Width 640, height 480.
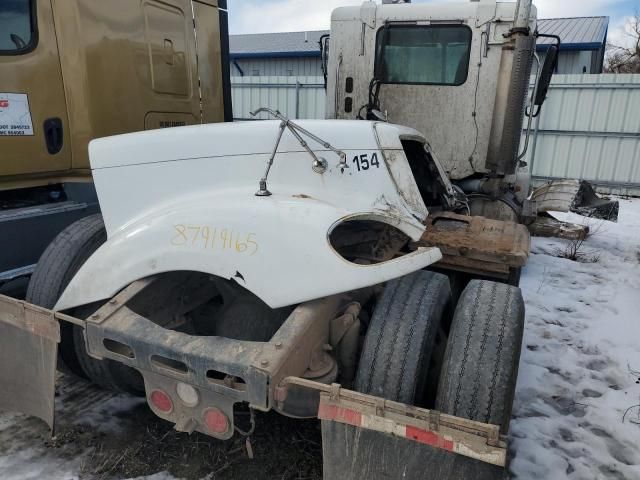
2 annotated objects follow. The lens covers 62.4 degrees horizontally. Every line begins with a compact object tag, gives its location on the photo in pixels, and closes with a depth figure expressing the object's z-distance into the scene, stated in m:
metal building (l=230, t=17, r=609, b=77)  16.98
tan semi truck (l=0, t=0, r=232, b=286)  3.34
